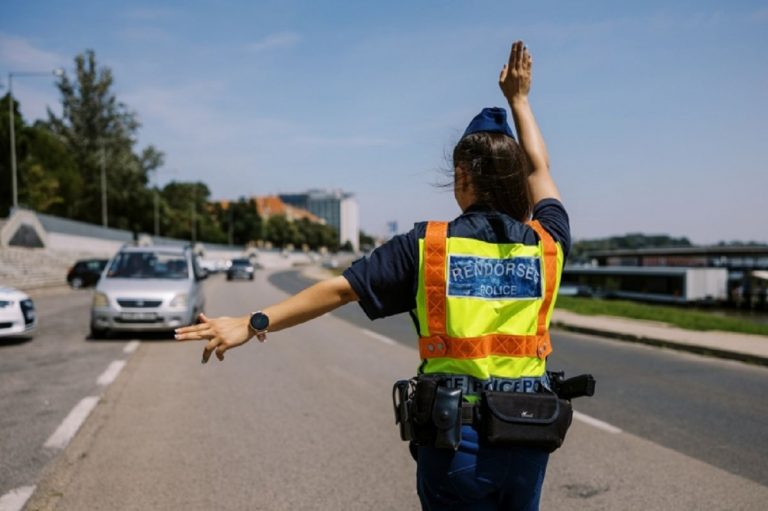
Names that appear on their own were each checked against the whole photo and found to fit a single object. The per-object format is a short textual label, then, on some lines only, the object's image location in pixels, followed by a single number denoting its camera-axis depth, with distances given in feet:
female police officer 6.61
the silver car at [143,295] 43.68
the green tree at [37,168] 191.72
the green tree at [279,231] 515.09
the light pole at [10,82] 120.67
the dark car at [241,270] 173.37
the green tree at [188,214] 343.87
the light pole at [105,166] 202.03
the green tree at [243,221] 461.37
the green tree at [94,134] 250.98
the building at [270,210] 586.86
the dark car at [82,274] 121.49
